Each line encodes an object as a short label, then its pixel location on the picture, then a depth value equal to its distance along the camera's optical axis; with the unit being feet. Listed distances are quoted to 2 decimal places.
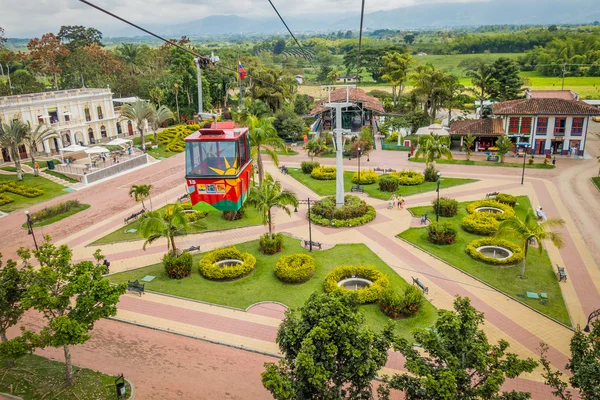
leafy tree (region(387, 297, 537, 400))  37.19
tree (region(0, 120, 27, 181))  139.37
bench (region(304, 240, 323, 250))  93.86
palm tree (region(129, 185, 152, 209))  116.47
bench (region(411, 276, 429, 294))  75.10
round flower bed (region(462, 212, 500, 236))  97.35
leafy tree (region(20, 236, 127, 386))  47.39
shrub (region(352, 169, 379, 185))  135.44
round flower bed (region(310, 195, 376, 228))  105.23
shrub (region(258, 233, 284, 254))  91.97
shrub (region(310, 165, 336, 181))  142.72
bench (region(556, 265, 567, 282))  78.38
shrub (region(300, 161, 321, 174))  149.89
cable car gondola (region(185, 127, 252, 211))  64.85
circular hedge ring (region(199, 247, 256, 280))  82.53
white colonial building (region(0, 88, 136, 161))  163.94
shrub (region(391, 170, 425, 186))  132.36
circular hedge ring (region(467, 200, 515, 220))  104.19
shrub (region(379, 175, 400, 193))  126.62
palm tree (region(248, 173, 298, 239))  89.92
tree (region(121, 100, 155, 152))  176.45
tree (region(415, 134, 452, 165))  130.41
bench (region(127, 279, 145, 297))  79.41
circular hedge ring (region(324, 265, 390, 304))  72.79
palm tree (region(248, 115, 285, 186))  110.01
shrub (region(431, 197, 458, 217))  107.66
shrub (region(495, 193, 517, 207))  113.60
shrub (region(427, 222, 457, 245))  93.25
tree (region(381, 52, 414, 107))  247.09
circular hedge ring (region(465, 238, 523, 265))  84.53
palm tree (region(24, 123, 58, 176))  147.78
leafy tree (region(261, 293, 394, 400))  38.42
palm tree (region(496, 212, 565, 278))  77.20
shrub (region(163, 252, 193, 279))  83.05
